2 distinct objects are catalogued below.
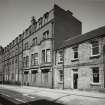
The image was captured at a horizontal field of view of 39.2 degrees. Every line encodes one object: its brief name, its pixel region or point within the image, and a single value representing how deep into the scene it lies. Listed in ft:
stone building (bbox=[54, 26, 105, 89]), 54.24
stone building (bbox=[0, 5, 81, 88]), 80.47
